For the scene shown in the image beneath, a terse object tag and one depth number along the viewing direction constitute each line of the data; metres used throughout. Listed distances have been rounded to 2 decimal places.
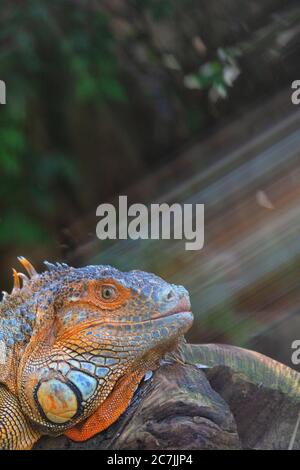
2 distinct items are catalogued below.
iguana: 1.29
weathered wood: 1.29
